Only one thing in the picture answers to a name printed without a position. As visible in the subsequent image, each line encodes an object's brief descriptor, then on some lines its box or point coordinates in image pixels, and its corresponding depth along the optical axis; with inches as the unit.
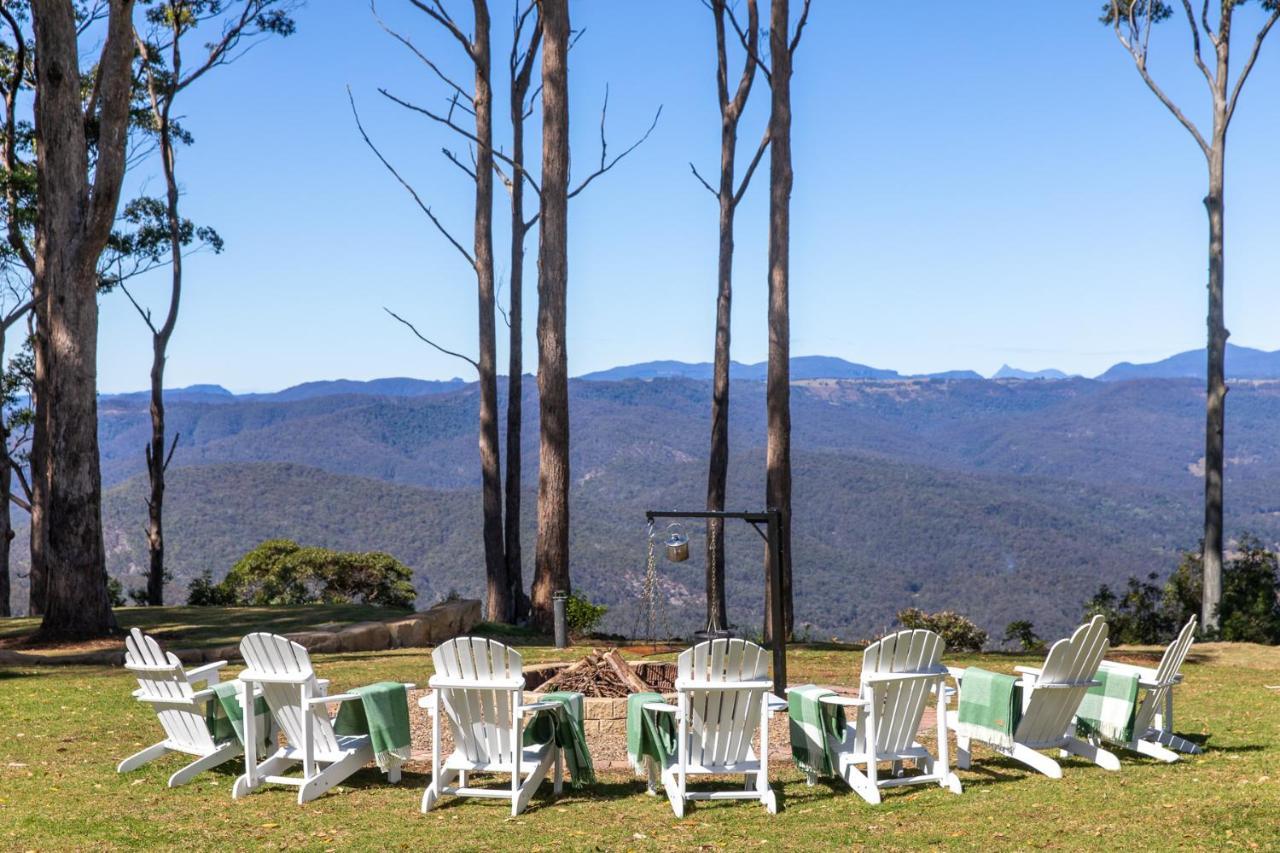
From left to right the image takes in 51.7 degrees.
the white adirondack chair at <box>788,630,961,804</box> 246.2
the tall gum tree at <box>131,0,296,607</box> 848.3
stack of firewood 318.0
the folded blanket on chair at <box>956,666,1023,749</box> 262.2
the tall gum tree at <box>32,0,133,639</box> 499.5
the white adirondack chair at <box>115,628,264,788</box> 258.7
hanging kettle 333.7
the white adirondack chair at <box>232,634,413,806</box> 245.8
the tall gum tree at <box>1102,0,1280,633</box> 657.0
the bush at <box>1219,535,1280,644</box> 634.8
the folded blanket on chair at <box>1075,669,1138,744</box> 272.2
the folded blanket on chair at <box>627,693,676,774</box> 247.4
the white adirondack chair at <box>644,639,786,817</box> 238.2
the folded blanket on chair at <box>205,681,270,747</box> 262.2
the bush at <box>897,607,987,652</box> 737.6
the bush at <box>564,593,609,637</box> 606.8
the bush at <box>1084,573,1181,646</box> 723.4
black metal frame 300.0
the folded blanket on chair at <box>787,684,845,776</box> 253.1
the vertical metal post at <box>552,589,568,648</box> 510.0
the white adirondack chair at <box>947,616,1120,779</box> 258.5
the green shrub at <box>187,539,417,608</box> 930.1
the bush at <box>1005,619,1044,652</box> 693.5
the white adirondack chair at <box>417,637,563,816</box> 238.8
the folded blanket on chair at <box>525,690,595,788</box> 251.1
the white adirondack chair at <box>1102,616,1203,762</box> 275.3
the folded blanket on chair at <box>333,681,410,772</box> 255.0
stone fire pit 298.8
